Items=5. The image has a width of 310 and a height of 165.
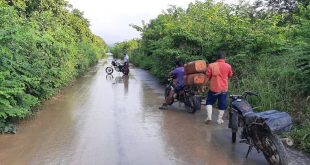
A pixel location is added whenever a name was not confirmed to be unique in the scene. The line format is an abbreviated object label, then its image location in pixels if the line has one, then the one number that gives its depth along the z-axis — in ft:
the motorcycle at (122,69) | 87.30
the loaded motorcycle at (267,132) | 18.81
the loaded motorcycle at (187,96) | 36.27
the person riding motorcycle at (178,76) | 37.68
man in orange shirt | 30.22
